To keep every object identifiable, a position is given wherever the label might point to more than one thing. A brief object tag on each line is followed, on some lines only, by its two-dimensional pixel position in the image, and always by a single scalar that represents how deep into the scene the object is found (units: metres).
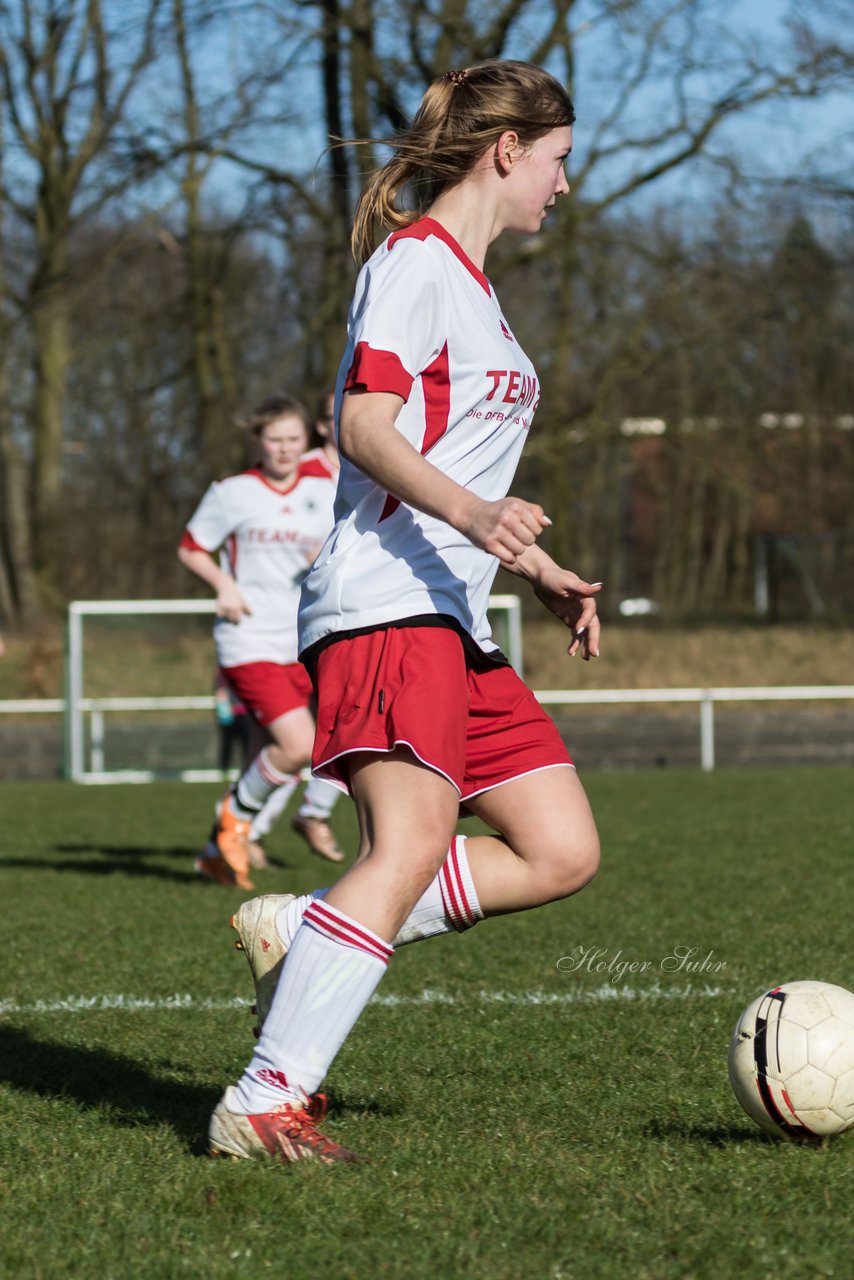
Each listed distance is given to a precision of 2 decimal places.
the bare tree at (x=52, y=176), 44.66
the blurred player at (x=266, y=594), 14.76
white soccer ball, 6.21
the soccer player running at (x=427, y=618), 5.83
